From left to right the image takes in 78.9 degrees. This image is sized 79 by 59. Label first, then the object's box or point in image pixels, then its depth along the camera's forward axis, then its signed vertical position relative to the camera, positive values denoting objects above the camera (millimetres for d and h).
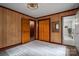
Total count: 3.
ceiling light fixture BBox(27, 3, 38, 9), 885 +452
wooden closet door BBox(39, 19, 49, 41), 1931 -53
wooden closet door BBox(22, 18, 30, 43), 1780 -49
